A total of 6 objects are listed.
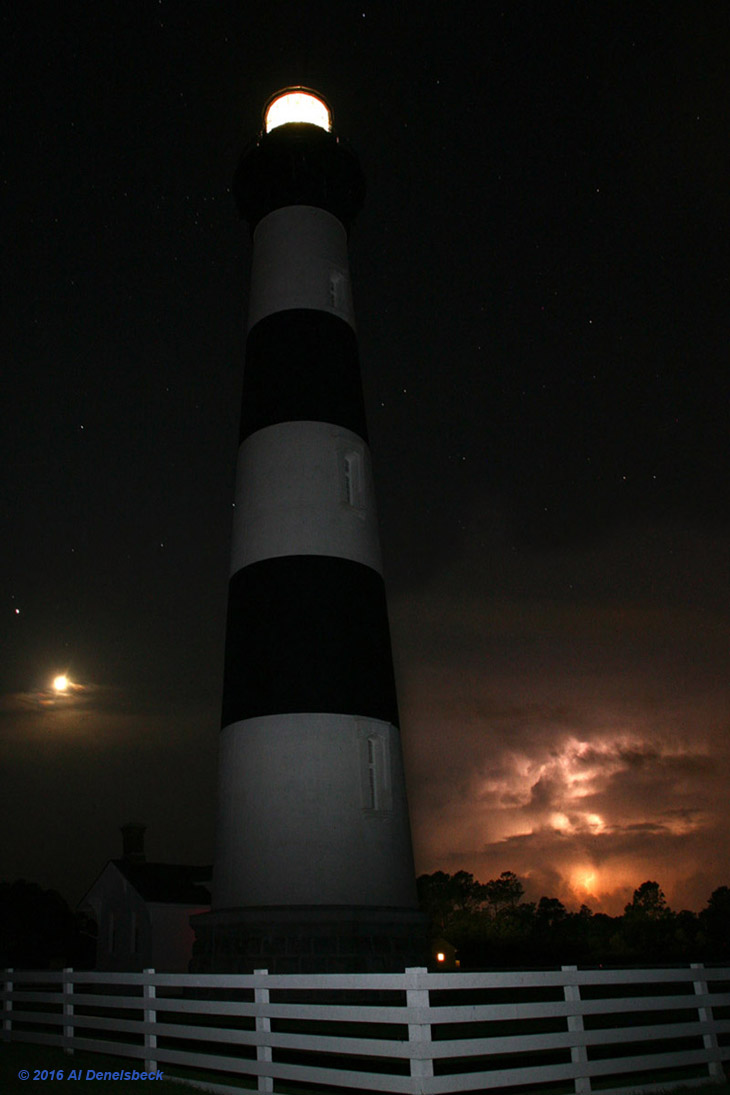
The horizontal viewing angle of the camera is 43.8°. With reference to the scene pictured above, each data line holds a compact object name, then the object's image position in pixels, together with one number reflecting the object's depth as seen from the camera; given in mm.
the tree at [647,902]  70938
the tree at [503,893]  79812
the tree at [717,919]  47844
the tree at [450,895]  74750
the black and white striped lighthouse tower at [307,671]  13672
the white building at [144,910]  29359
